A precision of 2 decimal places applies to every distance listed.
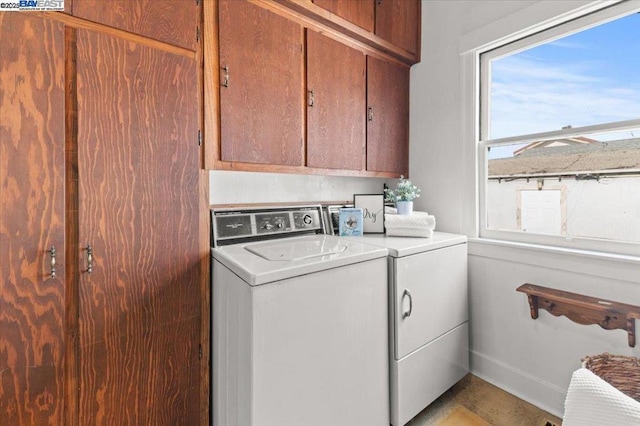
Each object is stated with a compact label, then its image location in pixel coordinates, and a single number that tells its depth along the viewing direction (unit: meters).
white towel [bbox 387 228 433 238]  1.87
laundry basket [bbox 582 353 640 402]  1.19
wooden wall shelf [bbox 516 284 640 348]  1.44
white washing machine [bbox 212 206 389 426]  1.12
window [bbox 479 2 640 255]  1.57
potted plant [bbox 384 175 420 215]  2.10
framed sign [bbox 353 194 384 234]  2.06
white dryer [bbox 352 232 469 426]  1.54
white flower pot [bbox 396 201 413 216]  2.10
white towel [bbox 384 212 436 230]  1.87
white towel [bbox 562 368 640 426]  0.80
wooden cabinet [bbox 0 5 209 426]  1.07
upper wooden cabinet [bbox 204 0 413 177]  1.50
